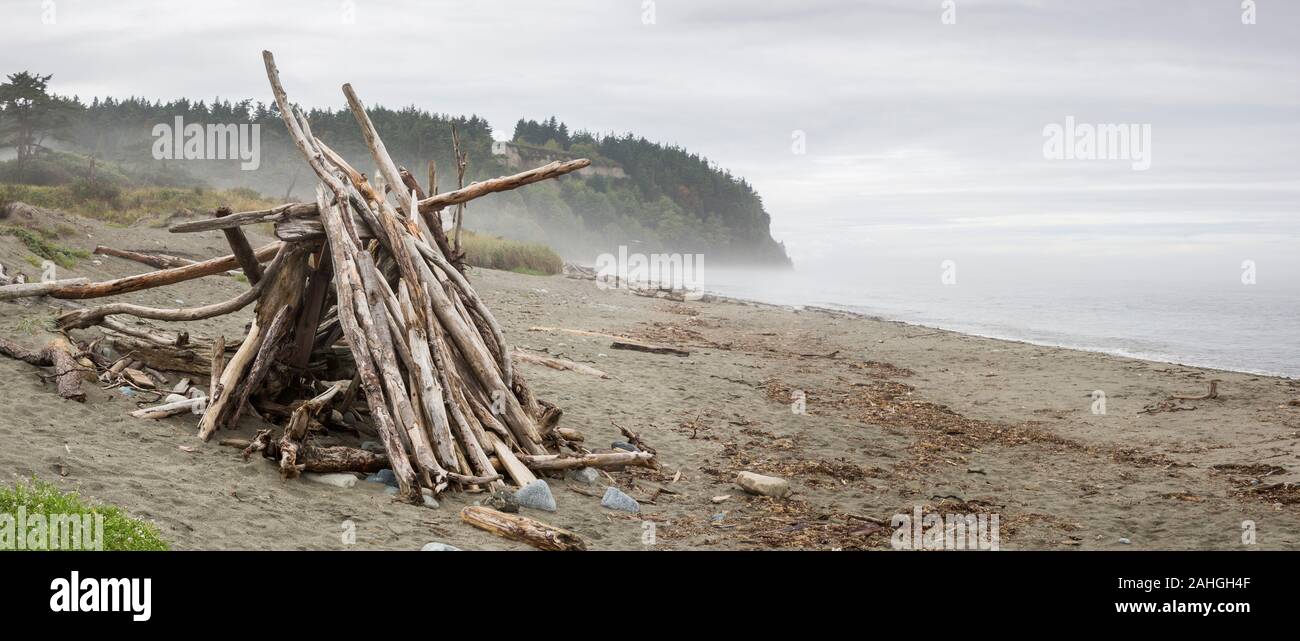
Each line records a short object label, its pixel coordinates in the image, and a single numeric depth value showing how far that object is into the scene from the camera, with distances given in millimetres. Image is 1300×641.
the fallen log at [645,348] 16250
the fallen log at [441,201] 7613
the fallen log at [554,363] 12969
